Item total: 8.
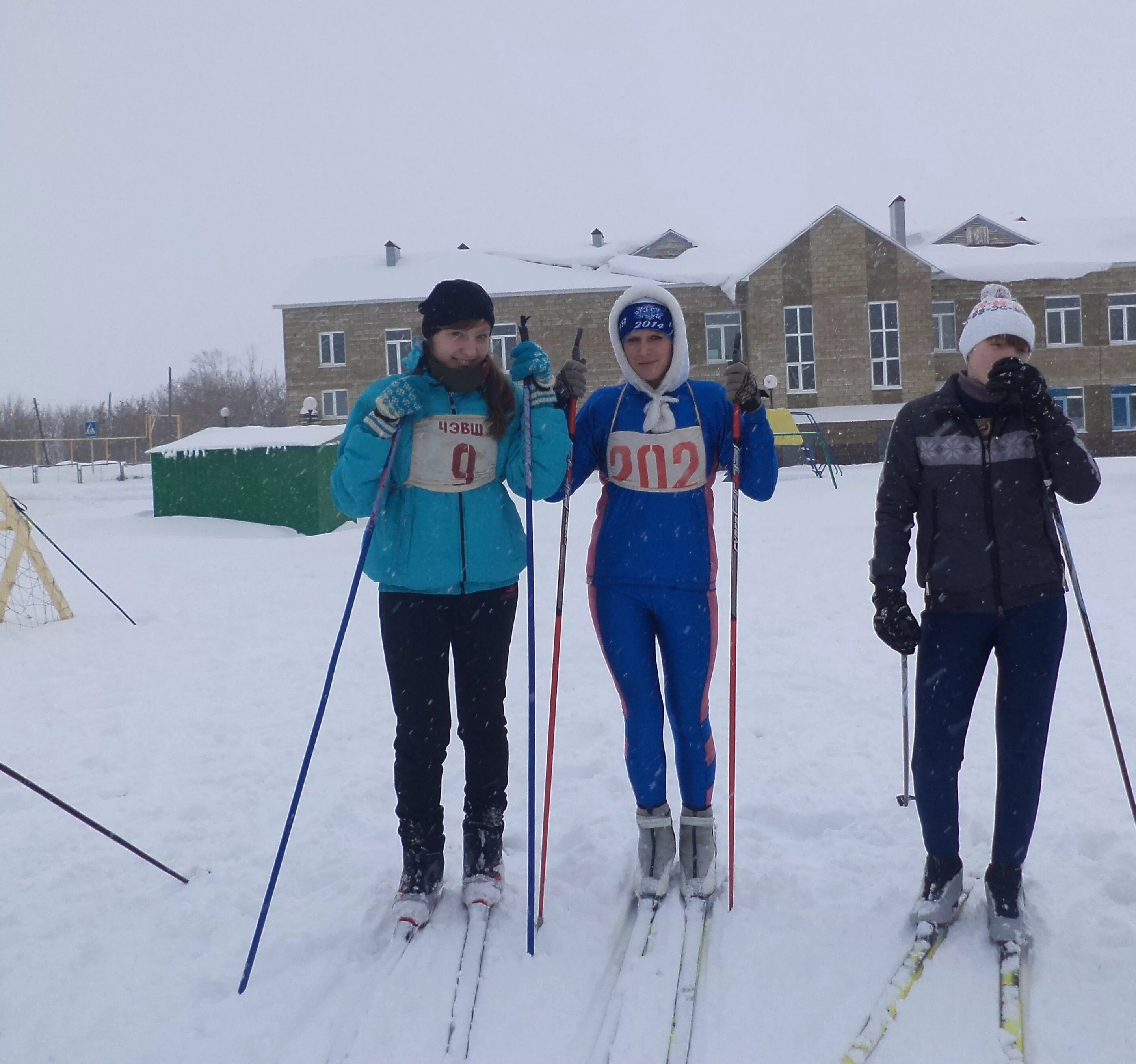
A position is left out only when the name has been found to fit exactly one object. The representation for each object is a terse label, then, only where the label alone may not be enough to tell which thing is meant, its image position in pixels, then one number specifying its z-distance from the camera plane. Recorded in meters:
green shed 14.58
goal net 7.21
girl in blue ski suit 2.76
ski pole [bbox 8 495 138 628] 7.29
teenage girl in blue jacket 2.68
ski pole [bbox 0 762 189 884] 2.50
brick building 28.70
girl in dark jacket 2.41
